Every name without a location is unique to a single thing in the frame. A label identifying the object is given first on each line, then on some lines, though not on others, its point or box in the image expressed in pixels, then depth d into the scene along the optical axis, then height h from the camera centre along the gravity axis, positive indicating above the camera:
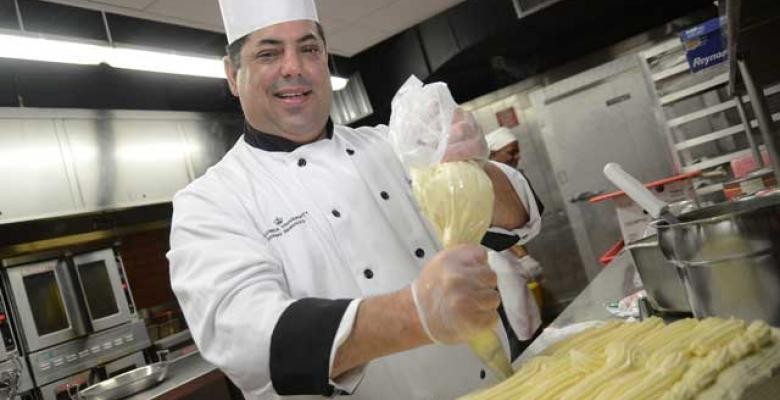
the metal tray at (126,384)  2.98 -0.44
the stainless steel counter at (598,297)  1.47 -0.43
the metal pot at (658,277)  1.20 -0.30
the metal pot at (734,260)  0.85 -0.22
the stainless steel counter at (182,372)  2.98 -0.54
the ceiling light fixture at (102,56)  2.81 +1.35
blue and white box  3.15 +0.40
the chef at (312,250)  0.83 -0.02
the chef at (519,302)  2.93 -0.65
